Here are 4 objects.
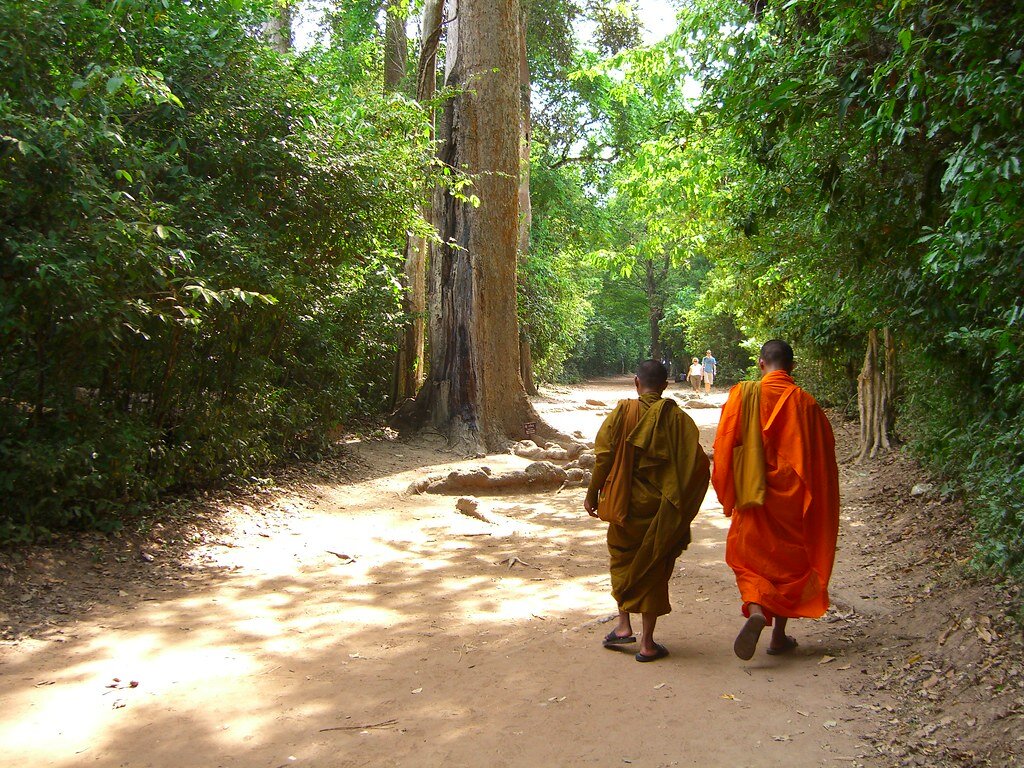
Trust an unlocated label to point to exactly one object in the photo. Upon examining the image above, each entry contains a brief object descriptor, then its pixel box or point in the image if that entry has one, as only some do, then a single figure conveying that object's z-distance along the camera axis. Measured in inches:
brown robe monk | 182.2
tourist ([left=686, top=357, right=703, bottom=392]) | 1176.9
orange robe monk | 181.5
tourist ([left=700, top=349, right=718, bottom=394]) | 1130.6
